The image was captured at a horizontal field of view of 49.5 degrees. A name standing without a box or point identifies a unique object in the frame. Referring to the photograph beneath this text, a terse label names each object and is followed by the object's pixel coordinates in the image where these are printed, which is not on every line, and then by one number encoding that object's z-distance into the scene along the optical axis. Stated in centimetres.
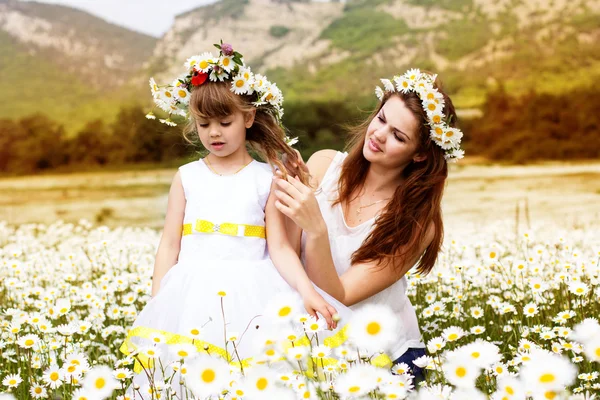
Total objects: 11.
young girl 315
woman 370
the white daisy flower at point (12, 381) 275
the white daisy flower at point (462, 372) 169
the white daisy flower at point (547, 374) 143
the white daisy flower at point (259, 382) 175
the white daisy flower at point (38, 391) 275
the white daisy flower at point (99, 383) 199
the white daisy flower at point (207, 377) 173
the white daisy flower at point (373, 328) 184
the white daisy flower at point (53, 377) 261
